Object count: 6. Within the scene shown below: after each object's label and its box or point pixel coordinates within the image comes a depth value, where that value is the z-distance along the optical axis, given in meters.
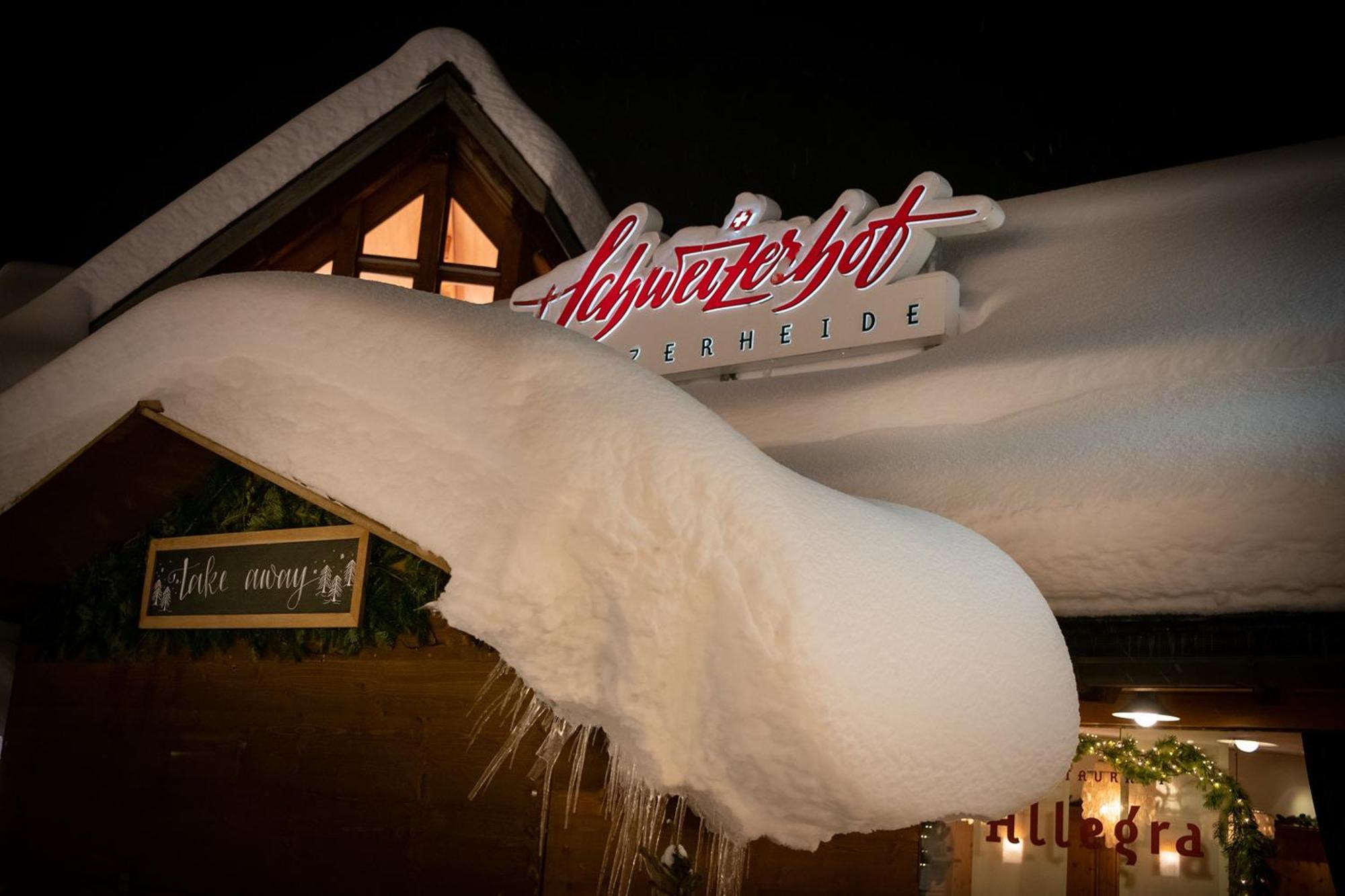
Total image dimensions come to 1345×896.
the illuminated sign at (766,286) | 5.63
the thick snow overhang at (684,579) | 2.38
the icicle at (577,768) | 3.06
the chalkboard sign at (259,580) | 3.88
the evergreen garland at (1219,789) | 8.99
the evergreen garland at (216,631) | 3.88
